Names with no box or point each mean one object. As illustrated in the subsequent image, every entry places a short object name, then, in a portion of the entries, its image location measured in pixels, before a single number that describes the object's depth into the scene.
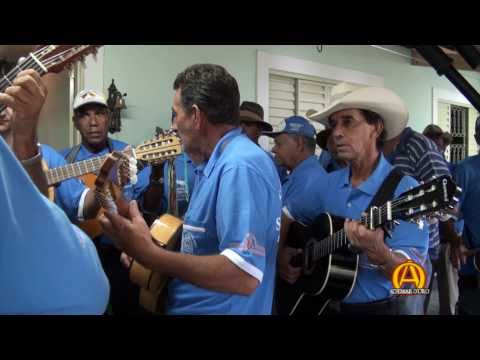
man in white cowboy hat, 1.44
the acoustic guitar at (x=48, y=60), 1.26
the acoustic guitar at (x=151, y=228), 1.23
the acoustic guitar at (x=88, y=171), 1.69
